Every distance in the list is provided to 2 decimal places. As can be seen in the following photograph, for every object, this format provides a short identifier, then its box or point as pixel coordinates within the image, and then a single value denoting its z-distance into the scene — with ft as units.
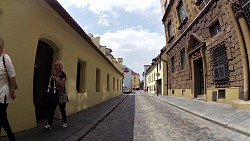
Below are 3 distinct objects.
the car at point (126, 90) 96.33
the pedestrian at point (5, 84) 7.25
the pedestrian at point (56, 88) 11.19
